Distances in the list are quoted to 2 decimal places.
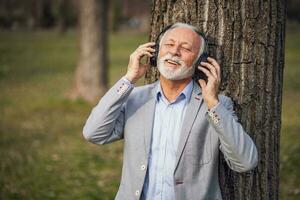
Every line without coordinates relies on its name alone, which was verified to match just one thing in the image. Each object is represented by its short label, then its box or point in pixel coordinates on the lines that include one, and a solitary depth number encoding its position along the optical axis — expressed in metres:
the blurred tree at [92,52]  13.61
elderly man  3.40
